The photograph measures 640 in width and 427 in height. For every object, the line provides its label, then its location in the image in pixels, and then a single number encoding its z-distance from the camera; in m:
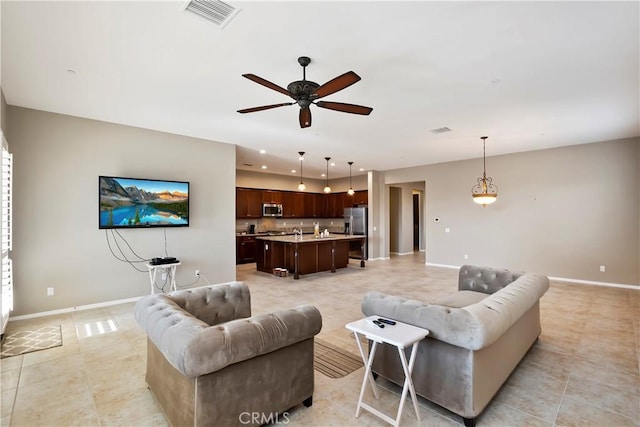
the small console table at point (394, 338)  1.94
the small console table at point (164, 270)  4.83
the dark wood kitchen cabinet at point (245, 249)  9.30
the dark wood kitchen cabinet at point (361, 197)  10.80
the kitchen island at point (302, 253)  7.21
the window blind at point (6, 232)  3.37
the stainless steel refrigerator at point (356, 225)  10.12
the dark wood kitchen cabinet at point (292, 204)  10.88
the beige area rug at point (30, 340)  3.18
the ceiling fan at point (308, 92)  2.54
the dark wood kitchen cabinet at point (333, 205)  11.79
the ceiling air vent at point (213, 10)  2.16
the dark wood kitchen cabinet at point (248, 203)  9.68
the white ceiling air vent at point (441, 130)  5.25
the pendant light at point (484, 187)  6.13
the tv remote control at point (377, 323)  2.17
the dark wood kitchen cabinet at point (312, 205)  11.59
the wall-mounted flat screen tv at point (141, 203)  4.72
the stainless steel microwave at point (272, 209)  10.17
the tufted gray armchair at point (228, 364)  1.65
